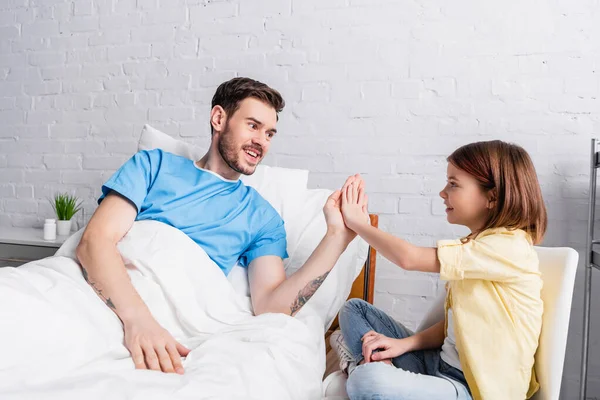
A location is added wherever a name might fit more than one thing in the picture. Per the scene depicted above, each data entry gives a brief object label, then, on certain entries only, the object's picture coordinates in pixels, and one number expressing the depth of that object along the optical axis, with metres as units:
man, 1.33
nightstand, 2.31
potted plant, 2.50
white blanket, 0.92
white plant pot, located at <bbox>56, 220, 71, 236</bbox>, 2.50
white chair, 1.15
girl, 1.18
